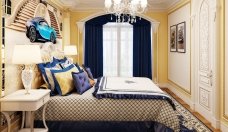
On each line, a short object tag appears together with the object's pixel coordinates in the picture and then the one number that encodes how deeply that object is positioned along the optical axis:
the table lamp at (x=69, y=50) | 3.76
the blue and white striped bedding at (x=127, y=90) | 2.11
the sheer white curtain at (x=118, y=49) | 4.85
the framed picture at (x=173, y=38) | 4.17
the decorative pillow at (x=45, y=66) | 2.34
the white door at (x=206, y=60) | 2.53
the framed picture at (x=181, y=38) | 3.68
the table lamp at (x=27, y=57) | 1.85
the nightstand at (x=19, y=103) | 1.72
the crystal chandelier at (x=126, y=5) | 2.64
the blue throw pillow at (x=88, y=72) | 3.04
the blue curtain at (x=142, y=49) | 4.79
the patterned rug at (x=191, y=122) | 2.45
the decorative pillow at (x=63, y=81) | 2.25
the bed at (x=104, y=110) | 2.08
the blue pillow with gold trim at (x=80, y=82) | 2.31
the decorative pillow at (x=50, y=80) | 2.31
